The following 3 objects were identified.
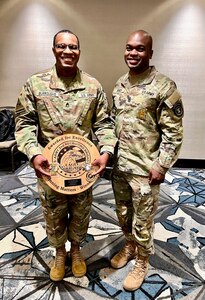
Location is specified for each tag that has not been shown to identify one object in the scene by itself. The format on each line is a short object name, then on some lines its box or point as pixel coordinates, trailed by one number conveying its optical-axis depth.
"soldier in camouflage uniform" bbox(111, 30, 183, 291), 1.68
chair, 3.82
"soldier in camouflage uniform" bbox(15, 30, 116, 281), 1.67
